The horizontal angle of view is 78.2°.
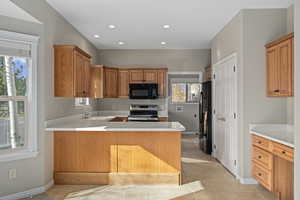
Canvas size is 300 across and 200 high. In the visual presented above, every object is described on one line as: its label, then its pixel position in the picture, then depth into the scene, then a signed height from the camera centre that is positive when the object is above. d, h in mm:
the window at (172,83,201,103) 7130 +320
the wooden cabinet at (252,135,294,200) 2198 -871
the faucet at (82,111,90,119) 4053 -319
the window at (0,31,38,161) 2370 +67
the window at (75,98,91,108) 3871 -31
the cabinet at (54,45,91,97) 2858 +477
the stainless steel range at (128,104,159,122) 4631 -336
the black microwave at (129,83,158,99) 4772 +248
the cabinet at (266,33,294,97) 2329 +450
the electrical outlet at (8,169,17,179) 2343 -928
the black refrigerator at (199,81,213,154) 4357 -421
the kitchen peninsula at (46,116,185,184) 2828 -856
